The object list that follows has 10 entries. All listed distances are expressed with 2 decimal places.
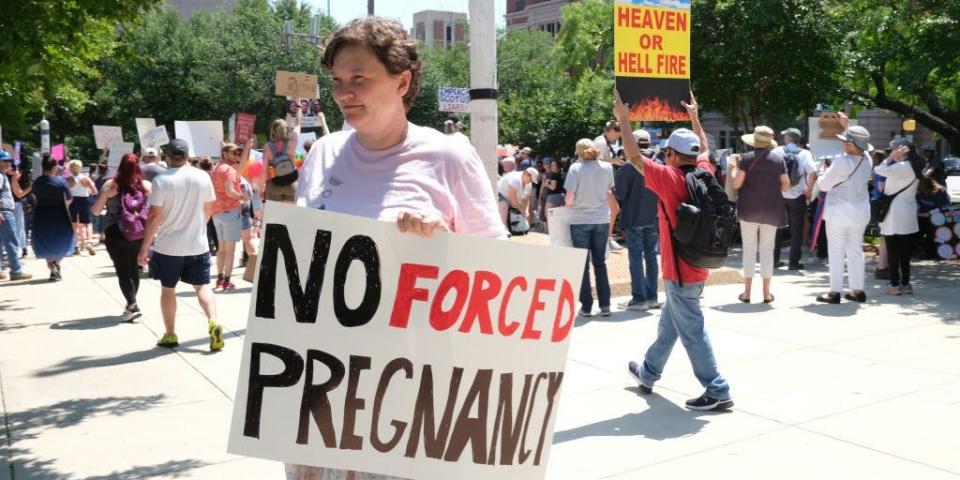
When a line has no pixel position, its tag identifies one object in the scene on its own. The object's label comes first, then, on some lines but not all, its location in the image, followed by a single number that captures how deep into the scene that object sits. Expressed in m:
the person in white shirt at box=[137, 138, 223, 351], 7.56
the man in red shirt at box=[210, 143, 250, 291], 11.25
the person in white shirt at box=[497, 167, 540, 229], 15.28
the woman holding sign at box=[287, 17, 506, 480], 2.43
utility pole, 5.73
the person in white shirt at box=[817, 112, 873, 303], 9.14
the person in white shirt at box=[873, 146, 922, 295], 9.75
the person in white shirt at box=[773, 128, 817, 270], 12.30
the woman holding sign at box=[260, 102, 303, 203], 9.76
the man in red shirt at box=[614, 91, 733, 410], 5.55
